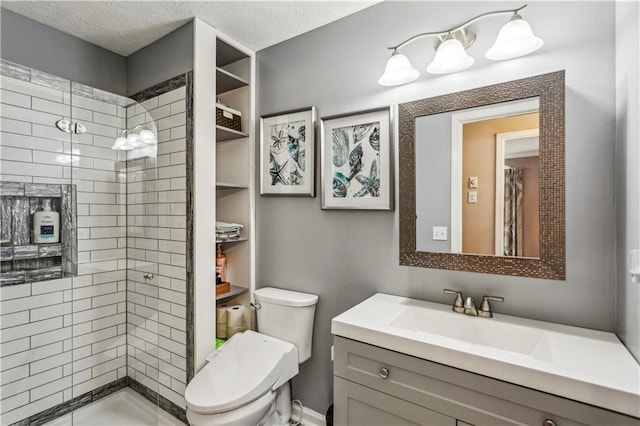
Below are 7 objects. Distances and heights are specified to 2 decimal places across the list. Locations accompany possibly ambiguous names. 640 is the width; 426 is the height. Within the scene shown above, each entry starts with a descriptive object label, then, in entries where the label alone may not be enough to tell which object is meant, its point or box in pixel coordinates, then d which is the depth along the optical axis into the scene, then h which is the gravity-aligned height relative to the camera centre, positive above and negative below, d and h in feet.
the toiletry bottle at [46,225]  5.55 -0.26
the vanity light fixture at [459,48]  3.77 +2.22
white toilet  4.45 -2.67
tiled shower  5.37 -0.83
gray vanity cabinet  2.82 -2.01
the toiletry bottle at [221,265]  6.68 -1.20
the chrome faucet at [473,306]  4.19 -1.34
